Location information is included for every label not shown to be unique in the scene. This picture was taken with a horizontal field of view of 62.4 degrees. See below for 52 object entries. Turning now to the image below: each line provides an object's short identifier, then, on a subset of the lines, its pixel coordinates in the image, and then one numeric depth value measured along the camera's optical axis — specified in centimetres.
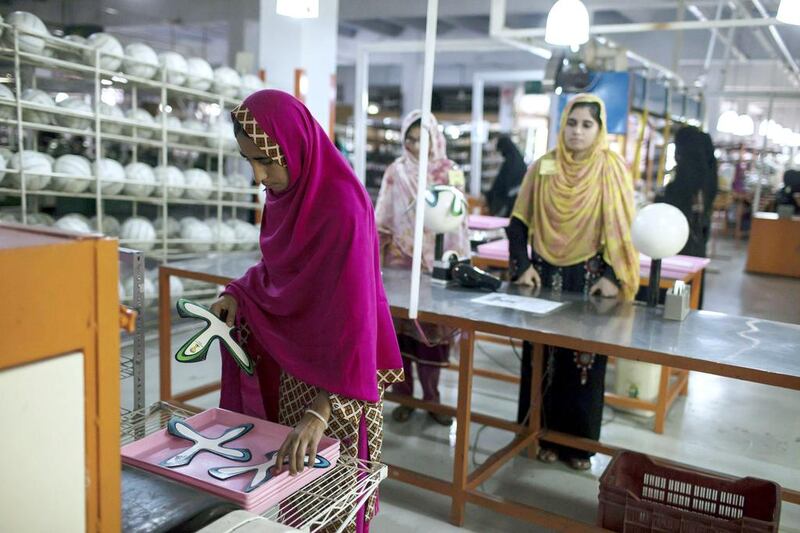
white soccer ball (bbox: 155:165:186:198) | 437
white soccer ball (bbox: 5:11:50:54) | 348
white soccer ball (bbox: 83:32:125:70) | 389
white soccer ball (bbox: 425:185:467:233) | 278
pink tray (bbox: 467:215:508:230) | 498
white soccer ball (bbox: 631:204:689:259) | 235
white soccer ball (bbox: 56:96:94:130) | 388
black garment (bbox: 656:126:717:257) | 475
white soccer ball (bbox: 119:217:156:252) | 425
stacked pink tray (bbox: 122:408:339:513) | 109
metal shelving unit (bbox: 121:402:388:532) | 113
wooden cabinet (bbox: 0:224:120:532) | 73
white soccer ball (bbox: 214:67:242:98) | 468
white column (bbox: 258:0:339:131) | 533
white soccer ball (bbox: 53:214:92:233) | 375
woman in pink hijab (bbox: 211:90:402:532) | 135
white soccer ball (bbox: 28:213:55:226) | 374
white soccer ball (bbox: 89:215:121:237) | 413
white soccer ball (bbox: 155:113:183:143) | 444
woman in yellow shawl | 263
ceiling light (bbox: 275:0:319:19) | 262
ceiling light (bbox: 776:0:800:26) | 247
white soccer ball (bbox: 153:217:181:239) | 455
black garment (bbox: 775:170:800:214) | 878
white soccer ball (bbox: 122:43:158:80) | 411
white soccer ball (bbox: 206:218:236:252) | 477
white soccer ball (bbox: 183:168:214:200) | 461
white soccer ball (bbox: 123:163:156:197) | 420
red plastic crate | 197
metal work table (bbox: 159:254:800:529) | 185
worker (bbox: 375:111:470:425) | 322
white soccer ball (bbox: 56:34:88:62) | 383
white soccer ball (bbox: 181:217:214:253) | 463
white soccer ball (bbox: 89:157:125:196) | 399
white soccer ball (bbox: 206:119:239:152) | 480
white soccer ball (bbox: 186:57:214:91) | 449
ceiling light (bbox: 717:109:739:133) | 770
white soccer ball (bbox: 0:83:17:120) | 341
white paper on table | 238
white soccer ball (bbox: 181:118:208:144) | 467
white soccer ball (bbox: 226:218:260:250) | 495
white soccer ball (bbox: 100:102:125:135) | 404
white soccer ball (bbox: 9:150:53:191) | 356
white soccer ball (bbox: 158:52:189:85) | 430
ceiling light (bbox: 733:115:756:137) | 773
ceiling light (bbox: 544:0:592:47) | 290
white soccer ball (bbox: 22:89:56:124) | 362
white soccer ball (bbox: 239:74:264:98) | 491
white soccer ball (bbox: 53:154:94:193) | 382
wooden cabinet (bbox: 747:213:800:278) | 871
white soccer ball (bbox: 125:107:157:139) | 429
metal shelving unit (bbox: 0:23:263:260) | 352
